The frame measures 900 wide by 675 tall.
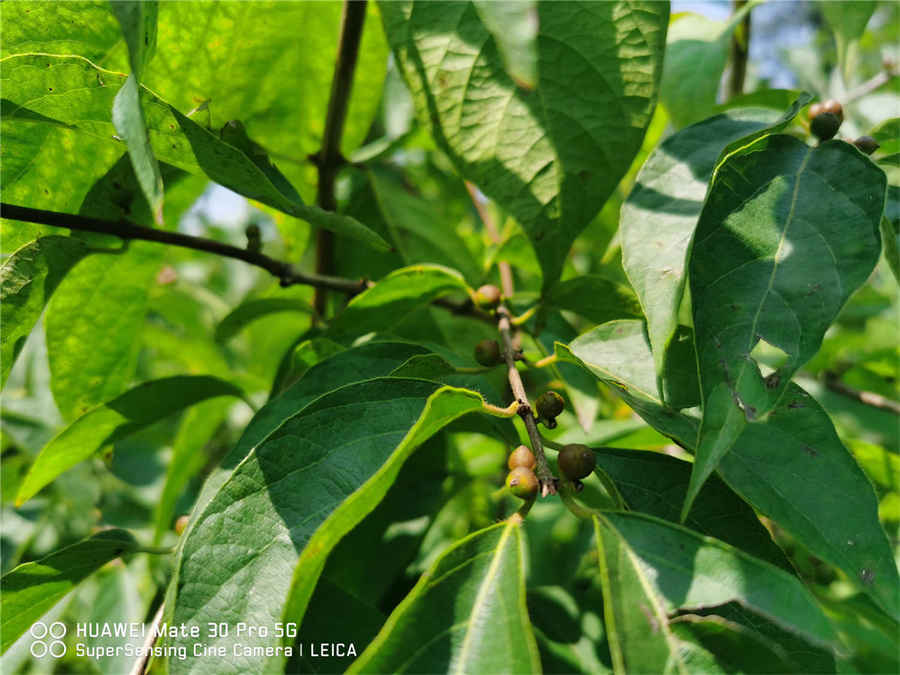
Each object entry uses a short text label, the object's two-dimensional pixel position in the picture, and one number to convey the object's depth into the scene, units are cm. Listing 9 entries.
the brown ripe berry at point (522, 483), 9
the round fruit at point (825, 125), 11
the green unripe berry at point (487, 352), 13
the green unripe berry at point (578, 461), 10
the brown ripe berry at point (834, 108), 12
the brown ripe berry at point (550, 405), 11
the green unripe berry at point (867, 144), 12
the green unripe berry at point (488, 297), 15
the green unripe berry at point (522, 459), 10
